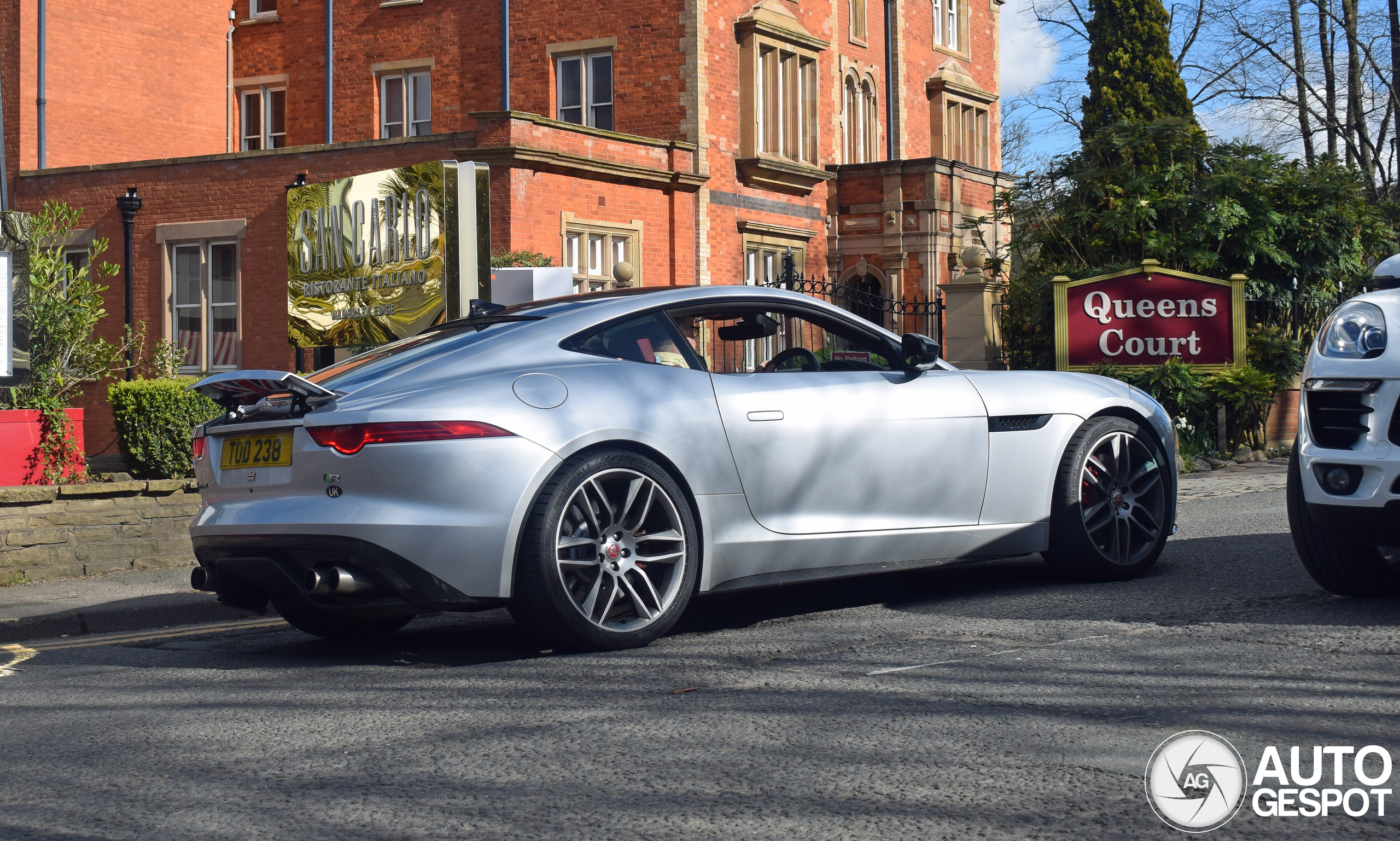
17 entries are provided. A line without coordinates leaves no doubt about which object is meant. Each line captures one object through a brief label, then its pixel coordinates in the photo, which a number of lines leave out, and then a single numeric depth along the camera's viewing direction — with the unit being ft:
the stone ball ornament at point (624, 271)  61.00
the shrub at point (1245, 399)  52.03
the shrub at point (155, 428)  35.37
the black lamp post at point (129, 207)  69.92
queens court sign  52.37
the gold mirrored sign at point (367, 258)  63.36
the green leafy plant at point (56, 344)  34.53
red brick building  72.49
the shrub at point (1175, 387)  51.19
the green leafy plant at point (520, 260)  61.62
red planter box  33.32
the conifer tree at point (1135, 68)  108.47
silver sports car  16.44
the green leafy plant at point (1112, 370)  51.85
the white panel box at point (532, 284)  36.11
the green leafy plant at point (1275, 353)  53.83
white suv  17.66
